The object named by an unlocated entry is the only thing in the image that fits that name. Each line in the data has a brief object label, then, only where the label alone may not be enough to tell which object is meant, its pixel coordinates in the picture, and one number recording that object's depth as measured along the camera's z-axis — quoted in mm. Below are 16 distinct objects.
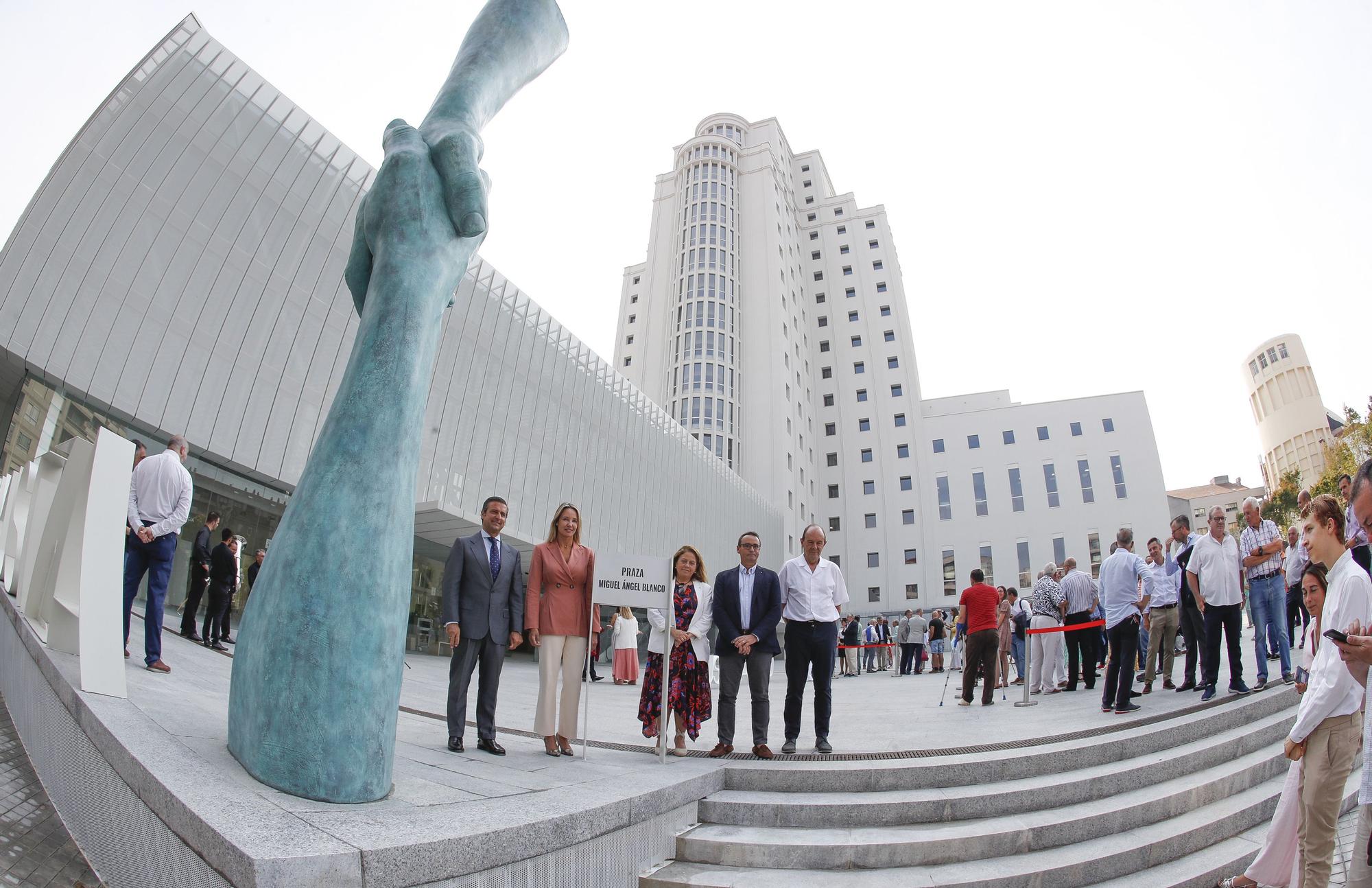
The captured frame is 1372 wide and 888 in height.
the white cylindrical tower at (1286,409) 80312
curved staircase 3939
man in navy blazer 5855
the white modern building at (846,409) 47656
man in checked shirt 7477
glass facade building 13977
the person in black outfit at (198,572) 8828
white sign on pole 5598
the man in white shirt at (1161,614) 7969
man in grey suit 5172
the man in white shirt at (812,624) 5988
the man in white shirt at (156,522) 5625
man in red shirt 8398
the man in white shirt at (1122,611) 6887
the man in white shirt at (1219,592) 6848
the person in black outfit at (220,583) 9203
